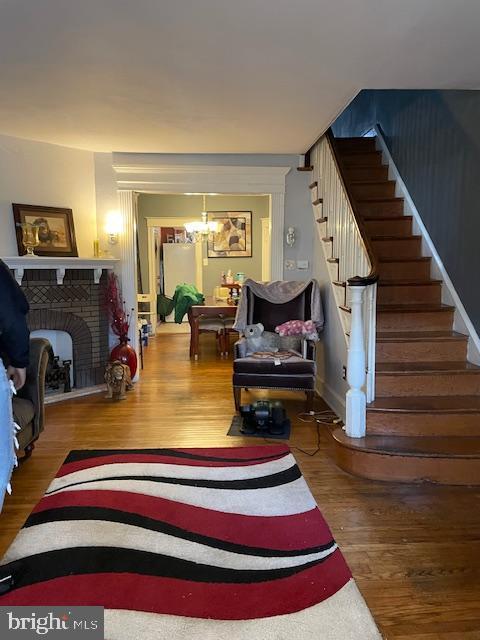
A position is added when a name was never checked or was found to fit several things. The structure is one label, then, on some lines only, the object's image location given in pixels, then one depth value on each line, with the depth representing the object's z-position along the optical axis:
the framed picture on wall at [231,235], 8.46
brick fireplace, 4.15
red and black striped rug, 1.56
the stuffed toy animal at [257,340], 4.10
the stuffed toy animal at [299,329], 4.00
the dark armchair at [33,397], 2.66
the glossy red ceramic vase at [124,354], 4.54
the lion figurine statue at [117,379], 4.25
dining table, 6.07
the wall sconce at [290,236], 4.80
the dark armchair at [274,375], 3.73
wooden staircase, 2.60
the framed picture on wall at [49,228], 4.20
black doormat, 3.29
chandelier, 7.43
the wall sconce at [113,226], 4.69
